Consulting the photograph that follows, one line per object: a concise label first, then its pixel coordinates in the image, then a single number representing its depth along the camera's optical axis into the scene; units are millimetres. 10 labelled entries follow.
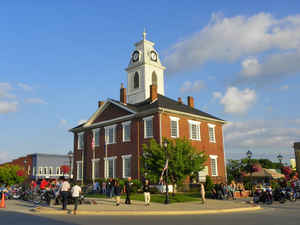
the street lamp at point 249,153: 25606
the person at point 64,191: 15855
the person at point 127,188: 19542
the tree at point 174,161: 24297
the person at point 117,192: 18878
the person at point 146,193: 18423
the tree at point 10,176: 65812
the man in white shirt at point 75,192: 14880
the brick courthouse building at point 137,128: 32750
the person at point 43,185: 22052
